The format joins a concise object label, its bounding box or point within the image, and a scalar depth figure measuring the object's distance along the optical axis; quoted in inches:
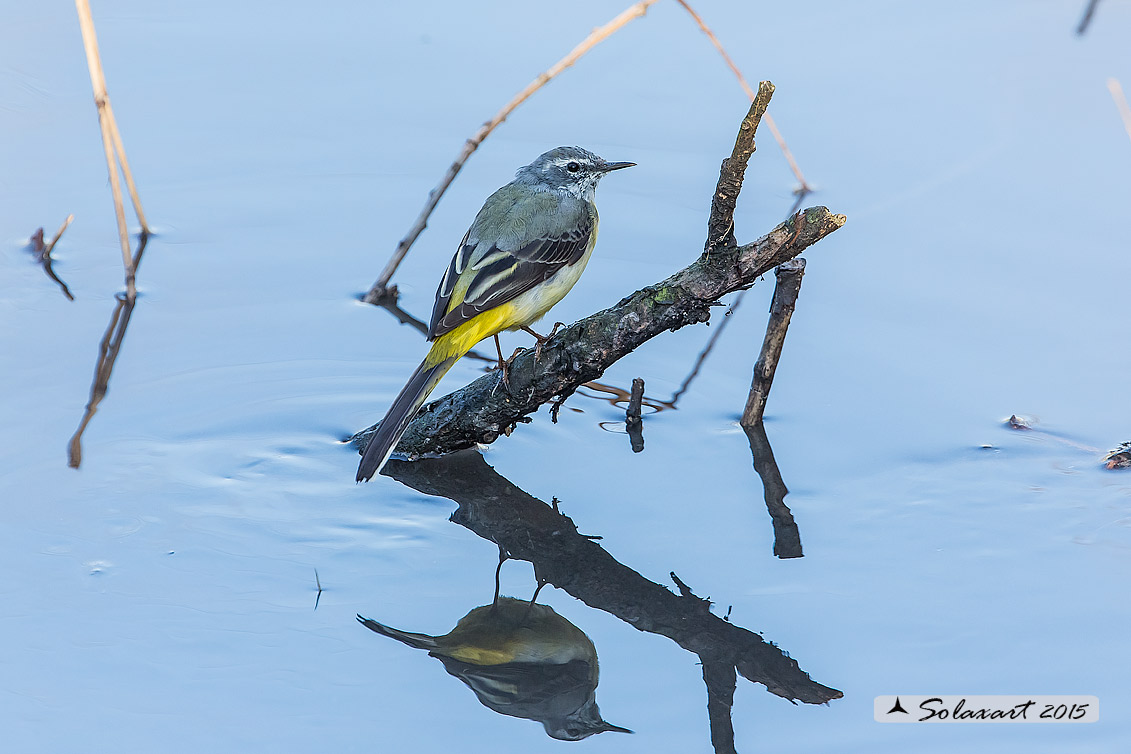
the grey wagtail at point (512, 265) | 427.5
